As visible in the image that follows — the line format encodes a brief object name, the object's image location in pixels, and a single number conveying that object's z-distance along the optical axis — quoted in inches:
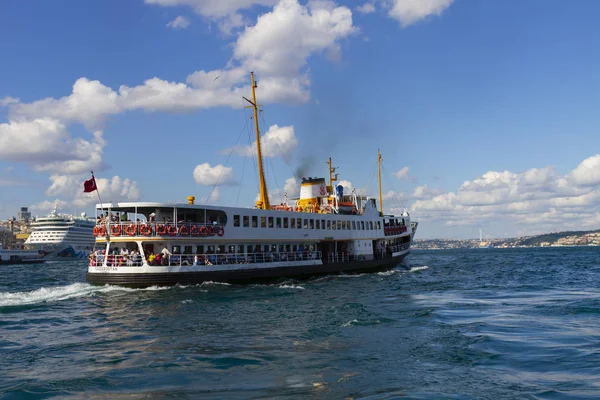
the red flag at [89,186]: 1136.2
